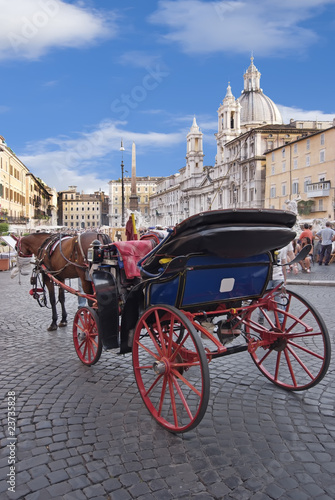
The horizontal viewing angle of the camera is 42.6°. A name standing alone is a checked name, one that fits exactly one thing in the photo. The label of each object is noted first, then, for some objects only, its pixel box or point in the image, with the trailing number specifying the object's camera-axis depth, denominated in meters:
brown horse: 6.20
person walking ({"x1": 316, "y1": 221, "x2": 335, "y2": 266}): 16.53
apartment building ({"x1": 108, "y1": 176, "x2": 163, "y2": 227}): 135.25
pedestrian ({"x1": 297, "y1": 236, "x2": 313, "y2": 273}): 14.63
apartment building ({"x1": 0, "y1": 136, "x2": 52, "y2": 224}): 40.69
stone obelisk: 40.84
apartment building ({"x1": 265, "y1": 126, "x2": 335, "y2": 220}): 42.84
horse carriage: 3.17
